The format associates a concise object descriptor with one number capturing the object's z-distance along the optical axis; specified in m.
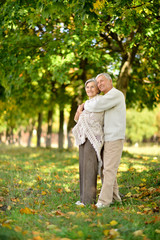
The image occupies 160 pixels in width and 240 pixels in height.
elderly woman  4.92
